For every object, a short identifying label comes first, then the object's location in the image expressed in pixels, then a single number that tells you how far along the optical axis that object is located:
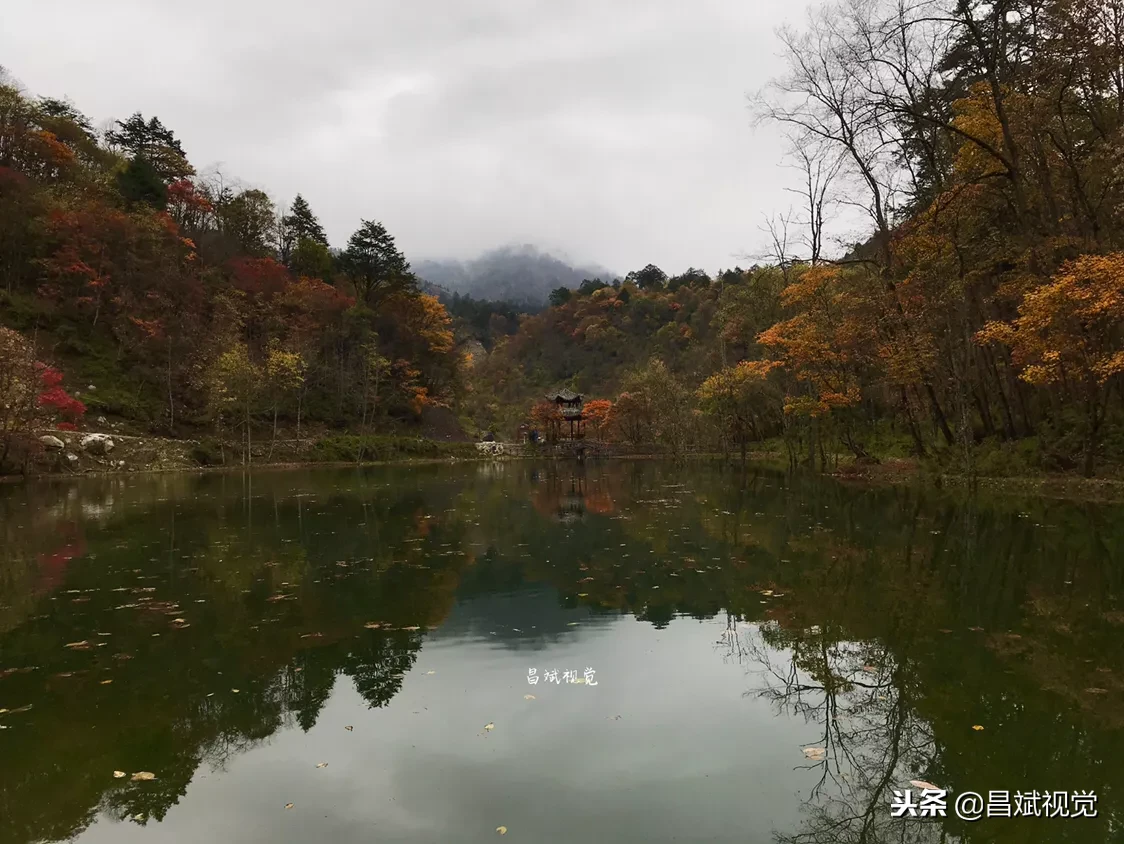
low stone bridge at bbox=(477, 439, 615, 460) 44.09
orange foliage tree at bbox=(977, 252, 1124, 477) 11.78
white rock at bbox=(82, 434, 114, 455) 27.33
